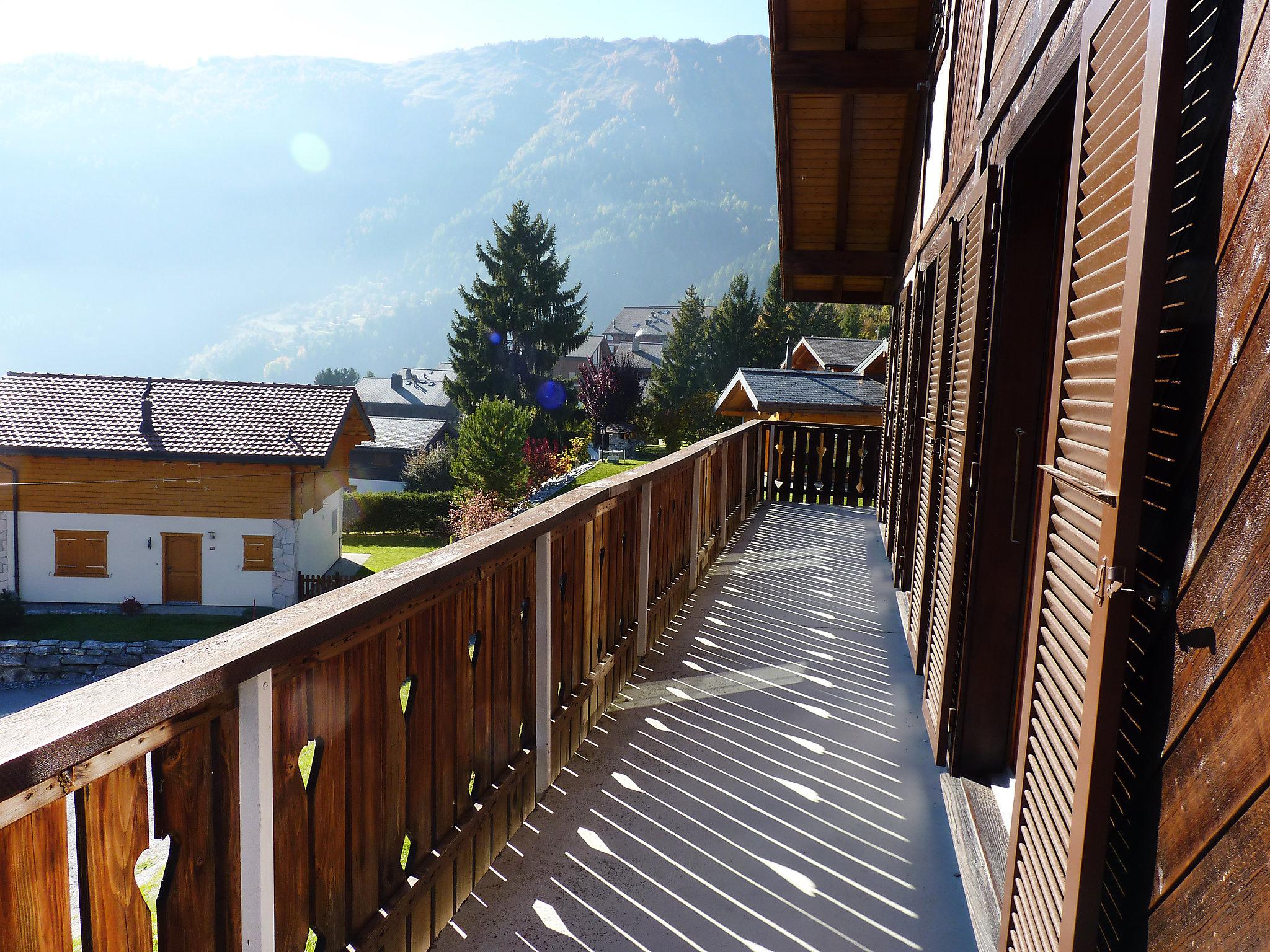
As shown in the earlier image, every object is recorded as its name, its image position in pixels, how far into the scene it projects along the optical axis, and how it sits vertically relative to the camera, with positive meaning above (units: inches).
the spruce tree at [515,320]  1662.2 +125.2
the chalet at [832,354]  1411.2 +70.5
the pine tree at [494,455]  1202.0 -104.8
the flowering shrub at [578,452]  1506.4 -124.8
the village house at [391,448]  1791.3 -148.1
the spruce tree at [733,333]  2127.2 +145.6
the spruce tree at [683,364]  2023.9 +64.9
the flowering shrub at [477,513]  1117.1 -176.3
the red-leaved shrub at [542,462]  1370.6 -130.9
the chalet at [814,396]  697.6 -1.8
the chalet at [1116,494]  38.4 -5.6
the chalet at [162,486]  823.7 -116.9
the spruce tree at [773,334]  2133.4 +146.5
